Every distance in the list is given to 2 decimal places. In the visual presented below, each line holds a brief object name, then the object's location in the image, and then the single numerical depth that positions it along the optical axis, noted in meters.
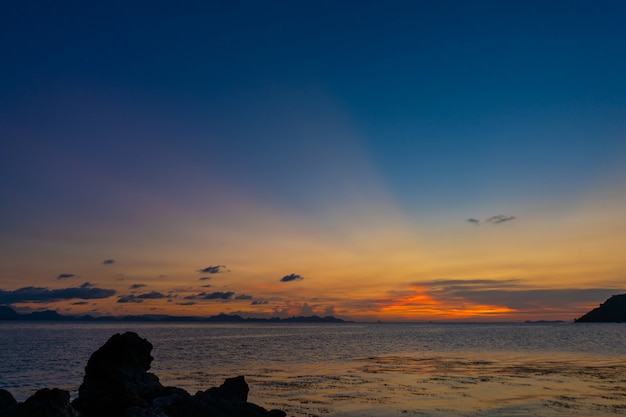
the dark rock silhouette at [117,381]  24.34
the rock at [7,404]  20.18
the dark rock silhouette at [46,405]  17.97
